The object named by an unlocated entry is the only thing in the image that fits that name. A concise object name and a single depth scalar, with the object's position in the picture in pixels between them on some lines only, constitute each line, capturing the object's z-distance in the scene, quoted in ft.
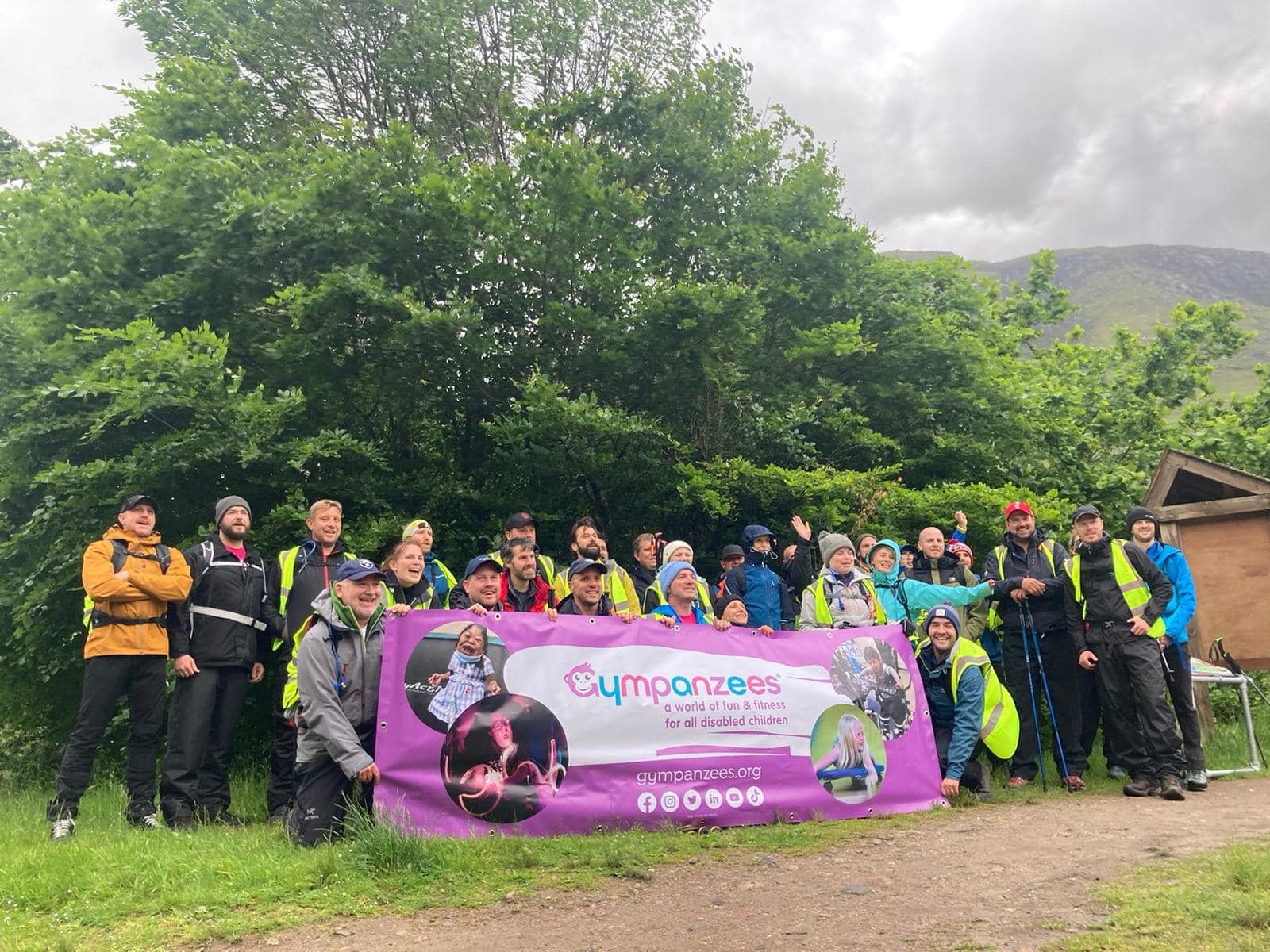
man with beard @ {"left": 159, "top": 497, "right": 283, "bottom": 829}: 20.02
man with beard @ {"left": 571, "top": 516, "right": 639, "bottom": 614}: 24.21
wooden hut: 29.17
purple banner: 17.78
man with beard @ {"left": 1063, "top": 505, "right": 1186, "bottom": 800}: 22.98
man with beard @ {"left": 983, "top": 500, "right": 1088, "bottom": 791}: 24.86
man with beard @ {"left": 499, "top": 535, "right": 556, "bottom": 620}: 21.43
